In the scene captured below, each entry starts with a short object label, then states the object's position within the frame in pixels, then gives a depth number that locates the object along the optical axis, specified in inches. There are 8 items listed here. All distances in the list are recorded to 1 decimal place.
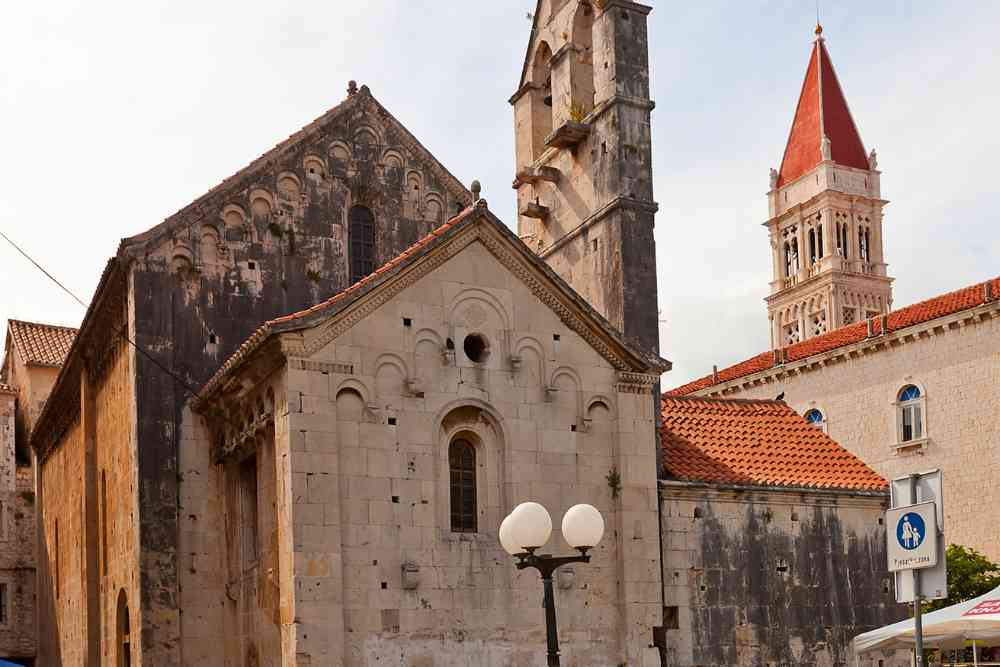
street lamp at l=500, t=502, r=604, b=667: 557.9
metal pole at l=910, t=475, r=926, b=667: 458.0
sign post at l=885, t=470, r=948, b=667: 449.1
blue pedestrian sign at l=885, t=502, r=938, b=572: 448.8
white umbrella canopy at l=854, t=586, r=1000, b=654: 657.6
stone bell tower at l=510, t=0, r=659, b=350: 923.4
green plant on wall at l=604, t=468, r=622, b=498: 825.5
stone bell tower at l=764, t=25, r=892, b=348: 2886.3
